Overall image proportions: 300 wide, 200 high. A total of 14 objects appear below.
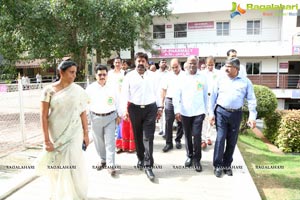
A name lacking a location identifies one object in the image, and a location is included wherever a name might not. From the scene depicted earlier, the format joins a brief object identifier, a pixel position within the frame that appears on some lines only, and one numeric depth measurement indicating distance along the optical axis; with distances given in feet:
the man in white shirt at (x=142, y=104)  13.23
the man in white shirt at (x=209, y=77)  19.06
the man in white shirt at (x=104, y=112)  13.52
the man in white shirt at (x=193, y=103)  13.89
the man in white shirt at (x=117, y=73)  18.65
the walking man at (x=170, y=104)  17.67
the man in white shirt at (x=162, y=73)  19.78
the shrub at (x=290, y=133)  22.95
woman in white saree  9.46
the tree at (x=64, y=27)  27.09
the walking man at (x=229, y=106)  12.85
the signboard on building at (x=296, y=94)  62.13
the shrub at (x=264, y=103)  25.79
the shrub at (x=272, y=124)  25.93
